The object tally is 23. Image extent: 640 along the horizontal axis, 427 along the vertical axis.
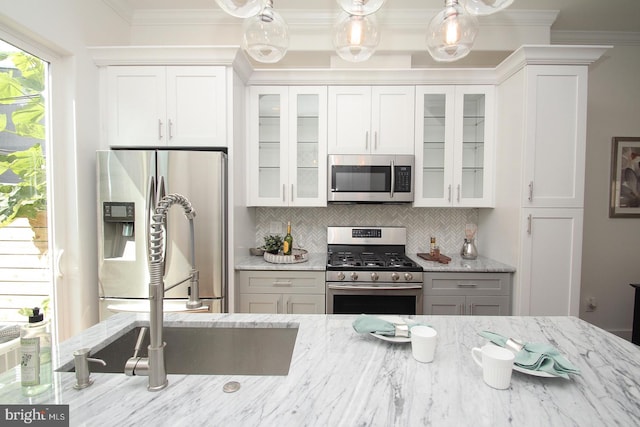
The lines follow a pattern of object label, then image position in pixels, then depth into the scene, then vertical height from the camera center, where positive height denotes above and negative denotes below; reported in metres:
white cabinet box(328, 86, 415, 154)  2.68 +0.71
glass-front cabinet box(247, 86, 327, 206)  2.69 +0.48
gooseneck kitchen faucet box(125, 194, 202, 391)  0.77 -0.28
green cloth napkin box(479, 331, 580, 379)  0.86 -0.45
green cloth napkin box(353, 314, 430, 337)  1.10 -0.45
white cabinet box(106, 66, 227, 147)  2.32 +0.70
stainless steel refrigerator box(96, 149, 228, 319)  2.13 -0.17
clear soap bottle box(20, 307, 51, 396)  0.78 -0.39
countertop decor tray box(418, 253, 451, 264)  2.59 -0.48
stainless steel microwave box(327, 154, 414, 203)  2.66 +0.21
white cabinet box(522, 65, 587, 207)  2.28 +0.50
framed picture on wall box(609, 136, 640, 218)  2.93 +0.29
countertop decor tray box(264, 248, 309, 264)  2.54 -0.47
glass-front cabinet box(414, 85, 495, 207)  2.67 +0.49
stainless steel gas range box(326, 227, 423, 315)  2.40 -0.67
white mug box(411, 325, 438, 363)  0.96 -0.44
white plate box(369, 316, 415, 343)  1.07 -0.47
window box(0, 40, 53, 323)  1.77 +0.07
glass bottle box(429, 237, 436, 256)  2.76 -0.39
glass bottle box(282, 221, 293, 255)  2.62 -0.38
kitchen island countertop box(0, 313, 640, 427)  0.71 -0.50
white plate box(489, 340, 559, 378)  0.85 -0.47
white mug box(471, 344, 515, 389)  0.82 -0.43
